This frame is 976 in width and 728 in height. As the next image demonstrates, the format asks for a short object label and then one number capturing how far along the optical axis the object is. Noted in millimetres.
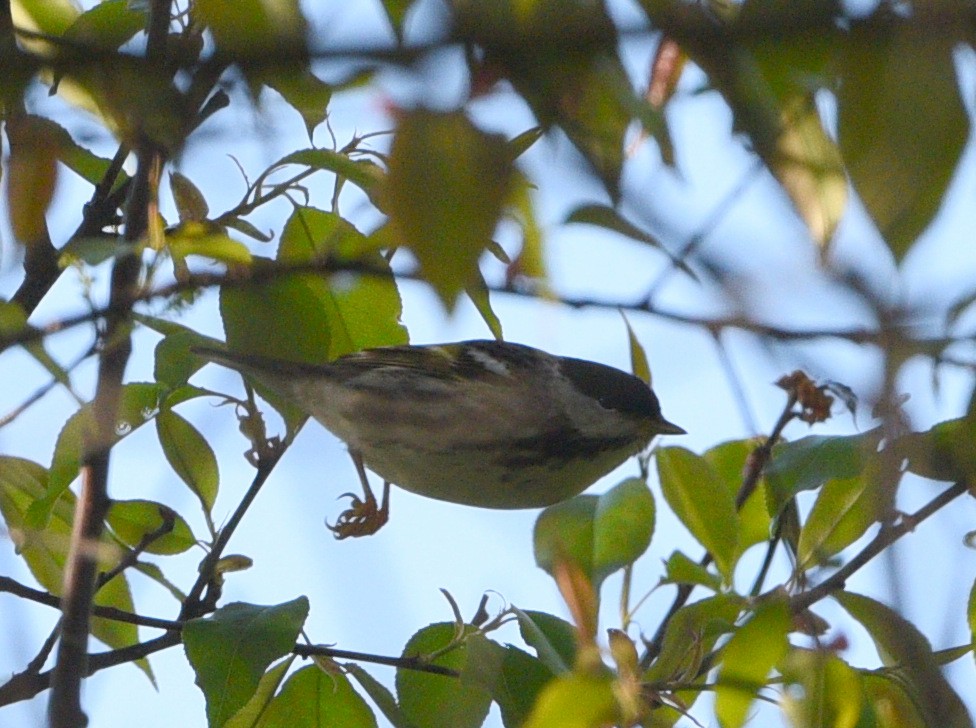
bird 4922
